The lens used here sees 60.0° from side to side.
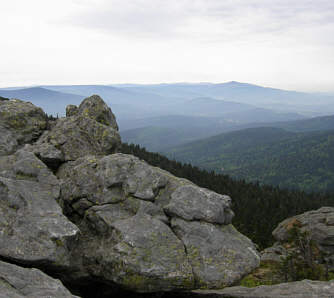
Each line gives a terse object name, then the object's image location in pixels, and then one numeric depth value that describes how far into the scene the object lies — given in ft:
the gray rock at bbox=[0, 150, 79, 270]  45.03
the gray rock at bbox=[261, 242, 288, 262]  145.96
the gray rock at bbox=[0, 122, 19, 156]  83.35
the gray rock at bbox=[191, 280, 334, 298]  46.93
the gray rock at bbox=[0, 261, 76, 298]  34.63
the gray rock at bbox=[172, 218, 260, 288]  51.26
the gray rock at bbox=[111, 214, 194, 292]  48.52
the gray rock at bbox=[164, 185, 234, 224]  59.21
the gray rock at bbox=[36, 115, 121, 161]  81.87
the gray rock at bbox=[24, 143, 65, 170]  74.32
